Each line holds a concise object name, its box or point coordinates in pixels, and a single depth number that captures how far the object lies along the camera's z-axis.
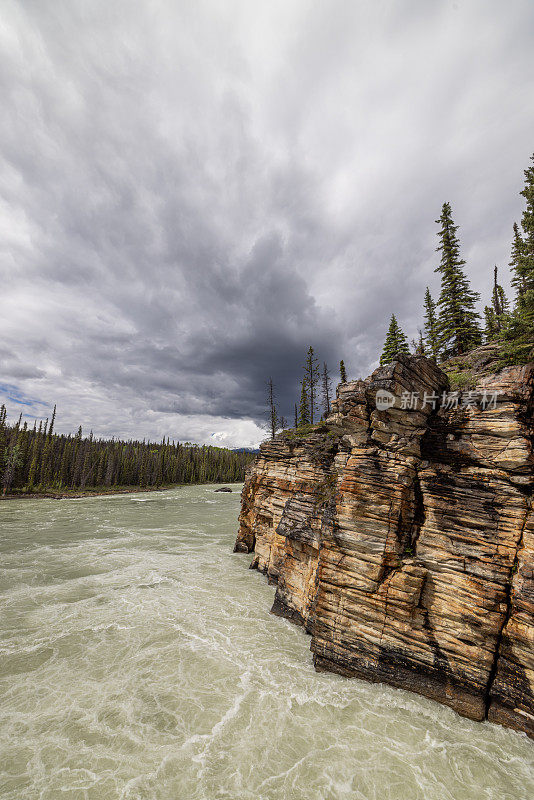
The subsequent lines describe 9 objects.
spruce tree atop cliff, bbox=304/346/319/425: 54.69
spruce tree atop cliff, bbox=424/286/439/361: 30.95
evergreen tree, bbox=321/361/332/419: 61.09
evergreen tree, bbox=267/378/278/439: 61.69
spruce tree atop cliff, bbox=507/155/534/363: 12.03
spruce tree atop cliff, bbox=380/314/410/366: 42.47
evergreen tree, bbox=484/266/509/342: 36.01
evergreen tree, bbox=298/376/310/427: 56.35
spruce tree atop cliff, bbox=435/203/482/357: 27.45
